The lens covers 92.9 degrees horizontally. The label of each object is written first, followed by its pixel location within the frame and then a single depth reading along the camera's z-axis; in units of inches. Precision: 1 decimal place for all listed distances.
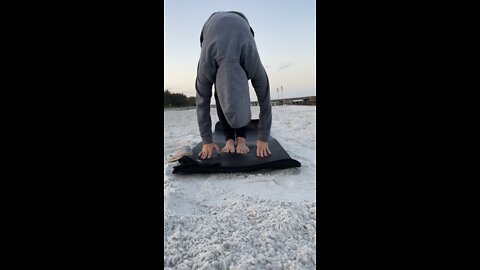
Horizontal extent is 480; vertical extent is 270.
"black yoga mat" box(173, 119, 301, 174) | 48.4
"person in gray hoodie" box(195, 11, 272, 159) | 39.9
